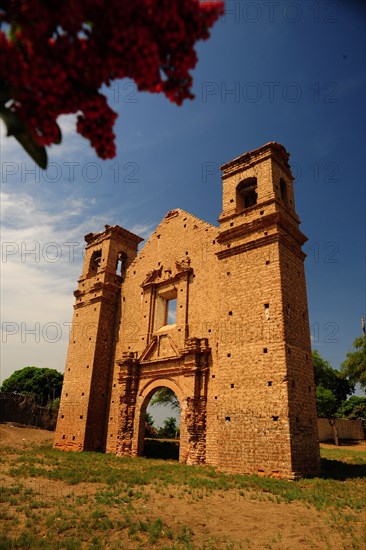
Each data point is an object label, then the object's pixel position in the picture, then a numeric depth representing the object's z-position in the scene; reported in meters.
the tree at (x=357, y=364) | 29.83
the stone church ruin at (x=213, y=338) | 11.61
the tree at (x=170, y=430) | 29.64
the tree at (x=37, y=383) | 46.41
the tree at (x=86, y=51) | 2.10
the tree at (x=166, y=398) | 34.81
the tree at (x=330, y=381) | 39.28
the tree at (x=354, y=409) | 35.72
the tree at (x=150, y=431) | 26.40
